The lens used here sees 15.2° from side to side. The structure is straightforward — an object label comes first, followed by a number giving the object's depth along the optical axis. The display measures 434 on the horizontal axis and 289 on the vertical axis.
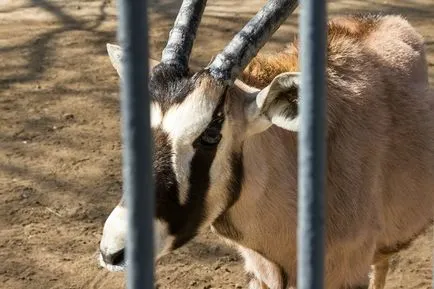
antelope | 2.43
